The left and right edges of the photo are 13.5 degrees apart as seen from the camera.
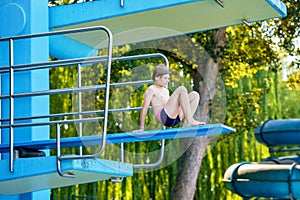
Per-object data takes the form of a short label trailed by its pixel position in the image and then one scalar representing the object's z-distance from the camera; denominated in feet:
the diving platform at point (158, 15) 38.95
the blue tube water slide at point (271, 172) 60.44
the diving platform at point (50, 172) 30.20
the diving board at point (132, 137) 31.40
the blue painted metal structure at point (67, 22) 38.30
